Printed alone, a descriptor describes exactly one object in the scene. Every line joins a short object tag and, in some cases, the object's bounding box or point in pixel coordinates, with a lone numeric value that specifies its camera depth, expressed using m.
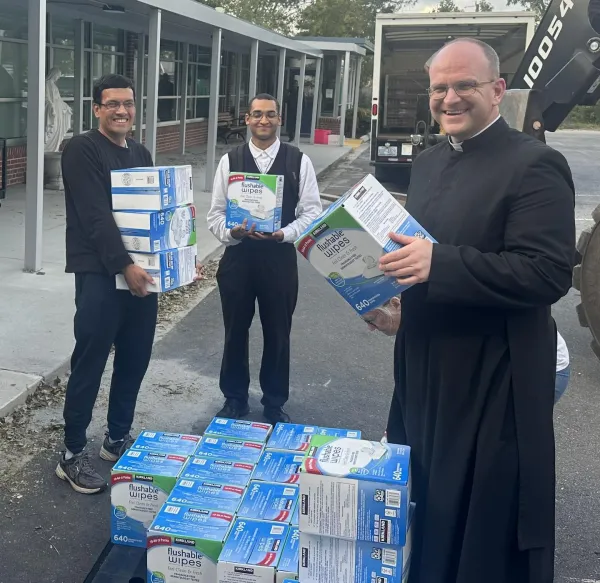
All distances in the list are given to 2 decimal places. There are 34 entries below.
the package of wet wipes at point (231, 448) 3.17
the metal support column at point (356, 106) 27.49
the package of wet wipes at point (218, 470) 2.99
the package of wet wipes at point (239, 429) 3.36
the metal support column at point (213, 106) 12.58
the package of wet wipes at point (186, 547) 2.62
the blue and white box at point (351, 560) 2.33
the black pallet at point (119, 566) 2.80
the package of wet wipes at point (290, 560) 2.51
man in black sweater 3.47
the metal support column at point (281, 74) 16.41
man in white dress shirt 4.33
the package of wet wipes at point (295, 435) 3.21
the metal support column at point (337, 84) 27.41
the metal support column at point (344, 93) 23.31
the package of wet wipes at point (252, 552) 2.52
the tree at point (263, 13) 41.00
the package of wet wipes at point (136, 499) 2.97
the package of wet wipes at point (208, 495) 2.82
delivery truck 13.10
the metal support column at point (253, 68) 14.14
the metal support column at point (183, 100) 18.45
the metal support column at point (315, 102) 22.86
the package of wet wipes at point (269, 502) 2.77
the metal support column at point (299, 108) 19.86
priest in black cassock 2.10
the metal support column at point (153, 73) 9.87
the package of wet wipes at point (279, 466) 3.01
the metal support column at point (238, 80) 24.56
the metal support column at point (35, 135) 6.88
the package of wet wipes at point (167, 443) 3.18
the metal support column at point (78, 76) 12.83
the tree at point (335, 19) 38.62
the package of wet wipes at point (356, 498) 2.27
